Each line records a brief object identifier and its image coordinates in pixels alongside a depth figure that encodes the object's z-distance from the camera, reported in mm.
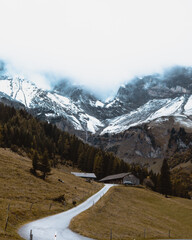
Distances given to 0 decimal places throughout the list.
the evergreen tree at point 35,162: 72225
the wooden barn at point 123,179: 119769
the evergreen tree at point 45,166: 71119
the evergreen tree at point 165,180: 115400
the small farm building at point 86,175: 120156
